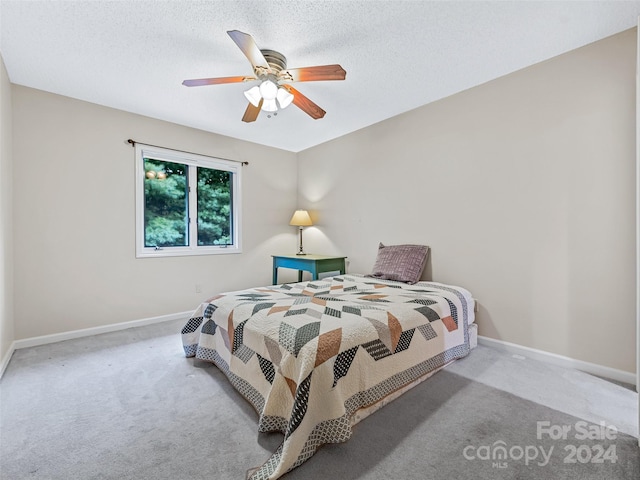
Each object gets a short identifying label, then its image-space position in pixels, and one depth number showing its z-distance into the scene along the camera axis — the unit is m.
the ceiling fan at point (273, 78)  1.91
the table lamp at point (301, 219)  4.34
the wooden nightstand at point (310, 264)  3.55
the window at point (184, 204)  3.39
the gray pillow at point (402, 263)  2.90
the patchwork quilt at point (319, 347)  1.33
